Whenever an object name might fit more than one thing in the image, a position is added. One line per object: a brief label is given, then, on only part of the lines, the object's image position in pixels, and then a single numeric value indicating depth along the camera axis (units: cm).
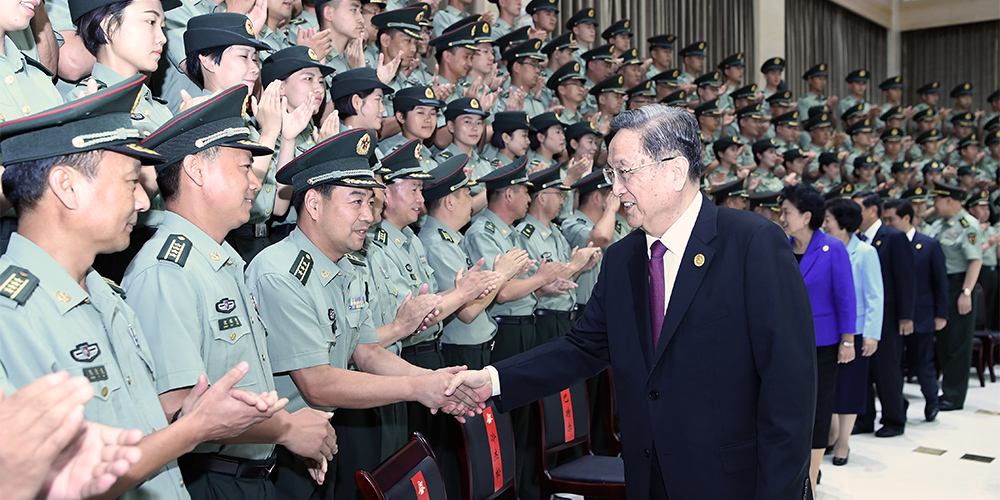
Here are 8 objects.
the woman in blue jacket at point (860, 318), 453
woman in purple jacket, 387
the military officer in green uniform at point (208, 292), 177
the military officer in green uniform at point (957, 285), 620
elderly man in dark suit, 175
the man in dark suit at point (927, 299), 601
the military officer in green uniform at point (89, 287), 134
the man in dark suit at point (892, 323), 538
